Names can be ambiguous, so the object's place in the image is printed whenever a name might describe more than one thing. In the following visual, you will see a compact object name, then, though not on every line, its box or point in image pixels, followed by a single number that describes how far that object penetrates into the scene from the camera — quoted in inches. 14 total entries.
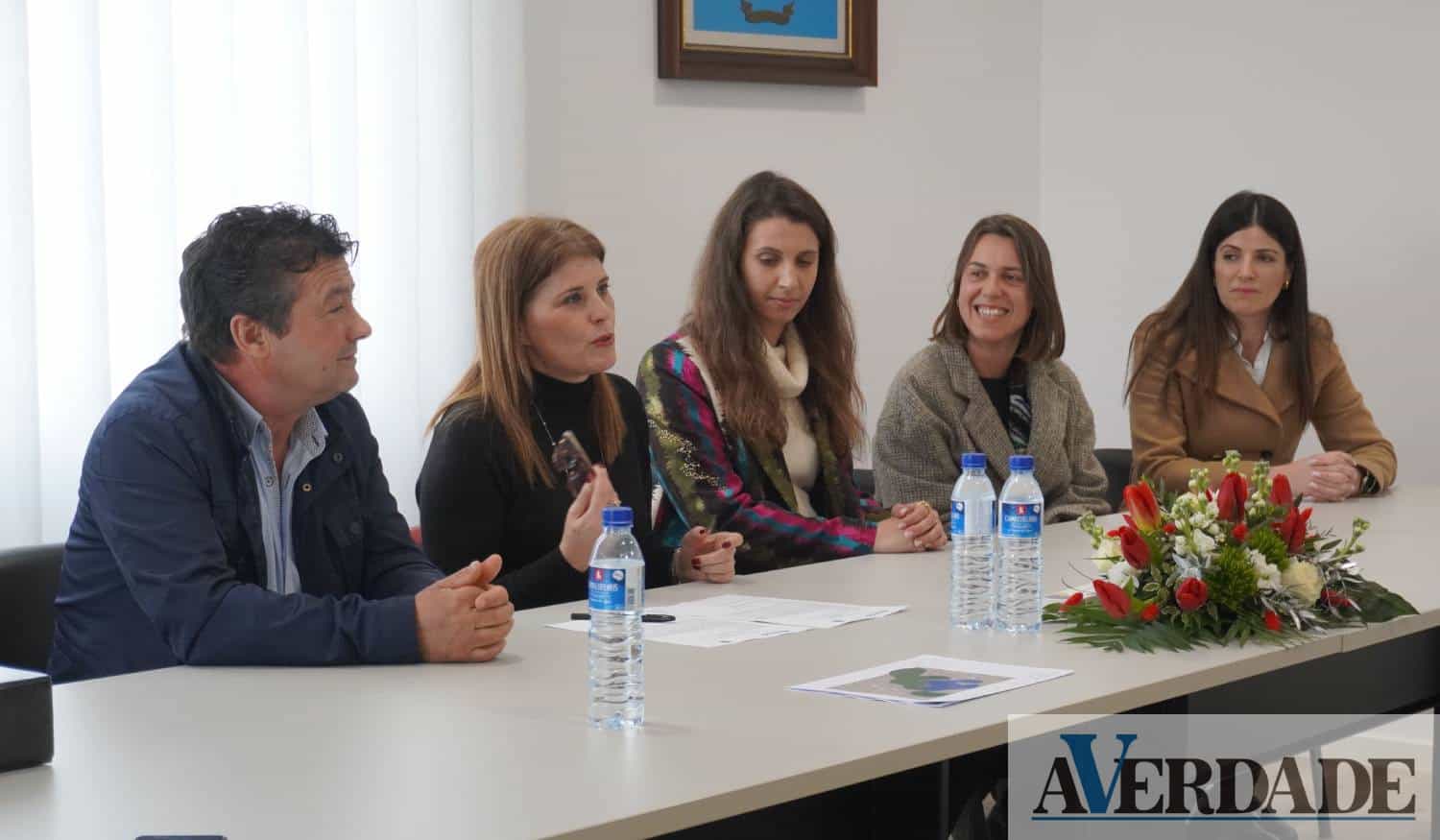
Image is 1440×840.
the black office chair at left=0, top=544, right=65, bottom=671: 89.3
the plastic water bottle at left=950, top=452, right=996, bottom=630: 90.4
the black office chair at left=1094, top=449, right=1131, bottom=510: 173.0
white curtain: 126.9
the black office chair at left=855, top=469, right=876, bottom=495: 153.9
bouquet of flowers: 85.3
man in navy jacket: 78.9
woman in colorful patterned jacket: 122.3
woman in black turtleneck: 104.7
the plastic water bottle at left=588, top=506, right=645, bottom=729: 67.4
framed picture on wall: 173.9
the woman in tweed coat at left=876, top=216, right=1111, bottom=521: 142.1
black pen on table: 92.0
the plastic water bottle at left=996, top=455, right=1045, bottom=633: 88.2
